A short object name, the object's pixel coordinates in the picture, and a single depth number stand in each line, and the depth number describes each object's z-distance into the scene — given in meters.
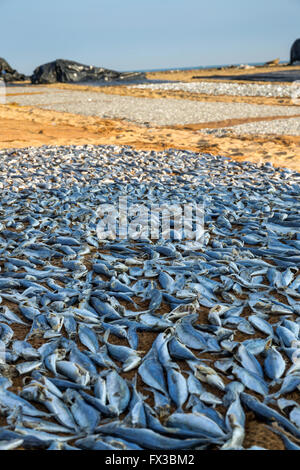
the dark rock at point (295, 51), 43.28
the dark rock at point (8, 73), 37.47
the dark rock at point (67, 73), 33.75
